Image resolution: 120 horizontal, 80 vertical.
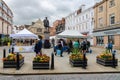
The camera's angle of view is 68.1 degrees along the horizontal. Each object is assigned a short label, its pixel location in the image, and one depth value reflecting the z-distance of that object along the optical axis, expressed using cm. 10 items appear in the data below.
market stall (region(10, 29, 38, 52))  1150
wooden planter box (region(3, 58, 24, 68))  540
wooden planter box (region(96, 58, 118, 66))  572
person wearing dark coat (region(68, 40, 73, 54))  1071
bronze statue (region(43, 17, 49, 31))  1591
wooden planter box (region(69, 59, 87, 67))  560
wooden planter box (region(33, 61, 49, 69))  523
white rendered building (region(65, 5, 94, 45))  2227
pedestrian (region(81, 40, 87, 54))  955
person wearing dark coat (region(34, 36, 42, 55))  732
